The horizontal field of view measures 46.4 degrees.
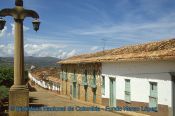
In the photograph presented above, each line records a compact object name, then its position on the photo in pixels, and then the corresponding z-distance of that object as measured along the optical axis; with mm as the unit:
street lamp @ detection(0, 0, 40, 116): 6370
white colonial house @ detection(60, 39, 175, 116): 8803
